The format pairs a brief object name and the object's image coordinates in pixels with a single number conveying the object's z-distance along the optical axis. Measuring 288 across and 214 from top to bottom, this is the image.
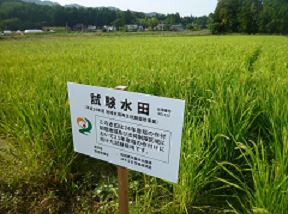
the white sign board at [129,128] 0.98
